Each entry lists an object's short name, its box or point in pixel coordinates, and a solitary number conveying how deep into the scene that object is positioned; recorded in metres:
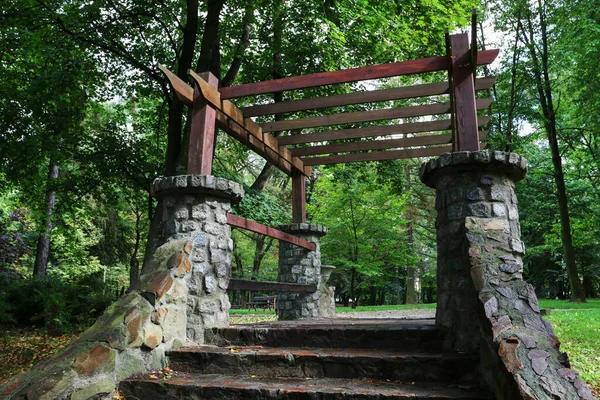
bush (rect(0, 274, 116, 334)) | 8.53
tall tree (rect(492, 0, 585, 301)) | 13.48
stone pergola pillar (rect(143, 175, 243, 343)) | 4.09
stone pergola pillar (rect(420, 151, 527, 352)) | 3.33
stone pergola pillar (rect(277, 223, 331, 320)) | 7.19
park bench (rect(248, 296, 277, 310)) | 19.41
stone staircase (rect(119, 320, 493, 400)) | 2.84
